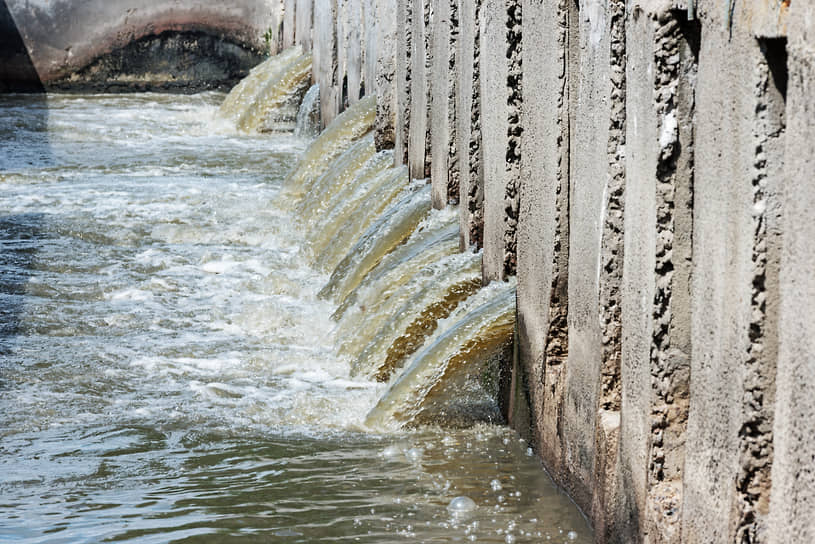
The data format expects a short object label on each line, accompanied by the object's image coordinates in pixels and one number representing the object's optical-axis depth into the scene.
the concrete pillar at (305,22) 27.42
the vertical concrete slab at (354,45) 20.20
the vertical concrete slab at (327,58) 23.18
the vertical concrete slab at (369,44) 18.78
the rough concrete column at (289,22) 30.38
